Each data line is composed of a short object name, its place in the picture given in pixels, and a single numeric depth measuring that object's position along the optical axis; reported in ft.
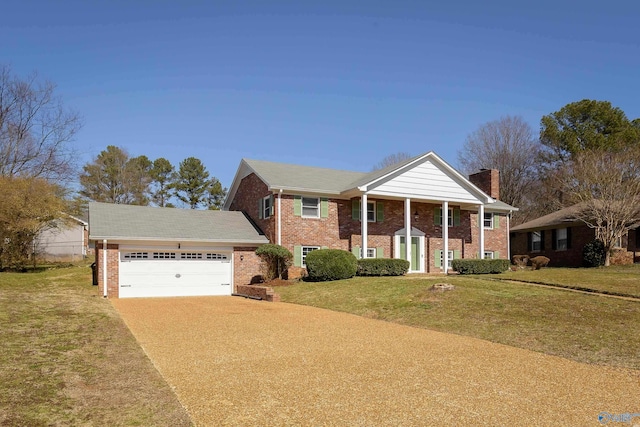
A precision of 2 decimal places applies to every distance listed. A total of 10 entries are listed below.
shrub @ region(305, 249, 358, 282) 68.03
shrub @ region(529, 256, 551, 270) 90.68
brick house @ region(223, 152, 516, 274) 76.89
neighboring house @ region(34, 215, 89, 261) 116.67
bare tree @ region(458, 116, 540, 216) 149.89
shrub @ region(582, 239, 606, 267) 89.81
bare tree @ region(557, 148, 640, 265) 88.43
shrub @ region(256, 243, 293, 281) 72.90
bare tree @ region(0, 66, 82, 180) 99.81
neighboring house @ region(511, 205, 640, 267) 92.73
